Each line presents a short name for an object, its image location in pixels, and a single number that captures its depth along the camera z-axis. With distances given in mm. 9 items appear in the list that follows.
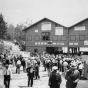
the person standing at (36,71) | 15469
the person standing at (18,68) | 19028
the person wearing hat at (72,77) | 7801
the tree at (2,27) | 39875
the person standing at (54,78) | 7797
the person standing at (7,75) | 10541
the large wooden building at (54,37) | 39066
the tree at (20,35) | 56516
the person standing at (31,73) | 12477
